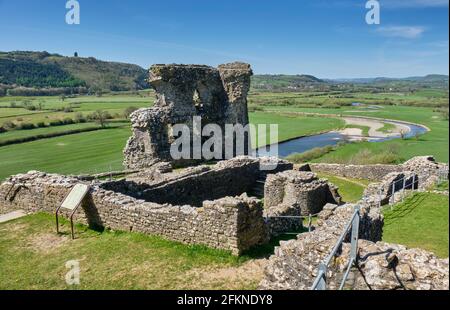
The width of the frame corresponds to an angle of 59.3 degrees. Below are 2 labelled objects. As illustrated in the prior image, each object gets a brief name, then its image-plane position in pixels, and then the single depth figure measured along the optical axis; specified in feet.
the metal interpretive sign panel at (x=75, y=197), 45.50
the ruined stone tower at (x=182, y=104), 88.74
